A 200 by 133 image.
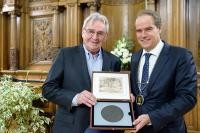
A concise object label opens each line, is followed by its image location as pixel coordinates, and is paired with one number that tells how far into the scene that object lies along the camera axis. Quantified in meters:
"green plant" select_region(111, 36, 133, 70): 3.64
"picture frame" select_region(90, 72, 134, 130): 1.58
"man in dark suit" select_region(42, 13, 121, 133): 1.84
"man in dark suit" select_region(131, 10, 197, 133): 1.61
